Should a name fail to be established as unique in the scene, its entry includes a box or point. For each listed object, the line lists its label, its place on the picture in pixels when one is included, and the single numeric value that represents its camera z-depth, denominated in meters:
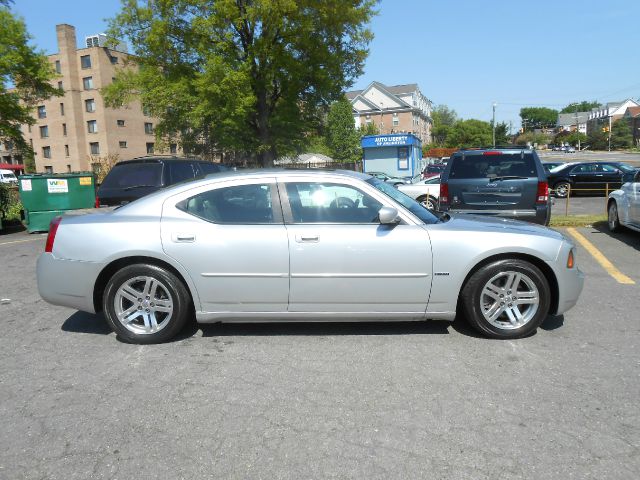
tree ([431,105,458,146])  103.50
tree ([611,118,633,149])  101.06
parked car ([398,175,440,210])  14.55
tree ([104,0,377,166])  21.25
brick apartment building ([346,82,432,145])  80.47
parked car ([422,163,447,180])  33.21
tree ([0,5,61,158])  21.62
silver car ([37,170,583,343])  4.09
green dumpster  12.62
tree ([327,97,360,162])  61.16
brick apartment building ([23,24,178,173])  57.22
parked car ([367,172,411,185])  22.80
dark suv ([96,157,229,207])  8.52
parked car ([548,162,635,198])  20.17
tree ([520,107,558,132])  178.25
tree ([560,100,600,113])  195.82
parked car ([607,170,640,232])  8.50
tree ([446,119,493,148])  89.56
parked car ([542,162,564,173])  22.41
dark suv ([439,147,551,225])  7.70
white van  40.60
